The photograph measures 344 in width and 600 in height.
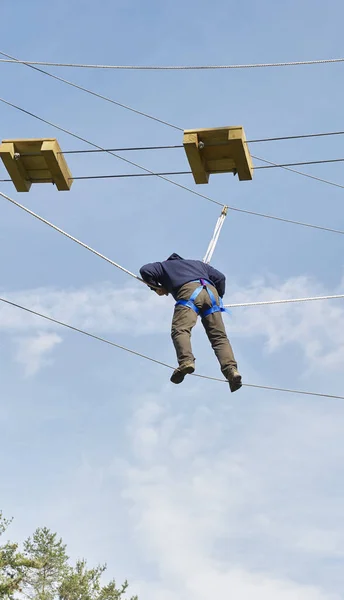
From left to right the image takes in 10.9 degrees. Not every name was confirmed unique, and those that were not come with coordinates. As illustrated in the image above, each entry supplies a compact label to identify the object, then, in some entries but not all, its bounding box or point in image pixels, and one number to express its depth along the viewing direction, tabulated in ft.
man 42.28
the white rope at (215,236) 49.23
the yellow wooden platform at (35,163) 43.52
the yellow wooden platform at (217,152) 41.54
